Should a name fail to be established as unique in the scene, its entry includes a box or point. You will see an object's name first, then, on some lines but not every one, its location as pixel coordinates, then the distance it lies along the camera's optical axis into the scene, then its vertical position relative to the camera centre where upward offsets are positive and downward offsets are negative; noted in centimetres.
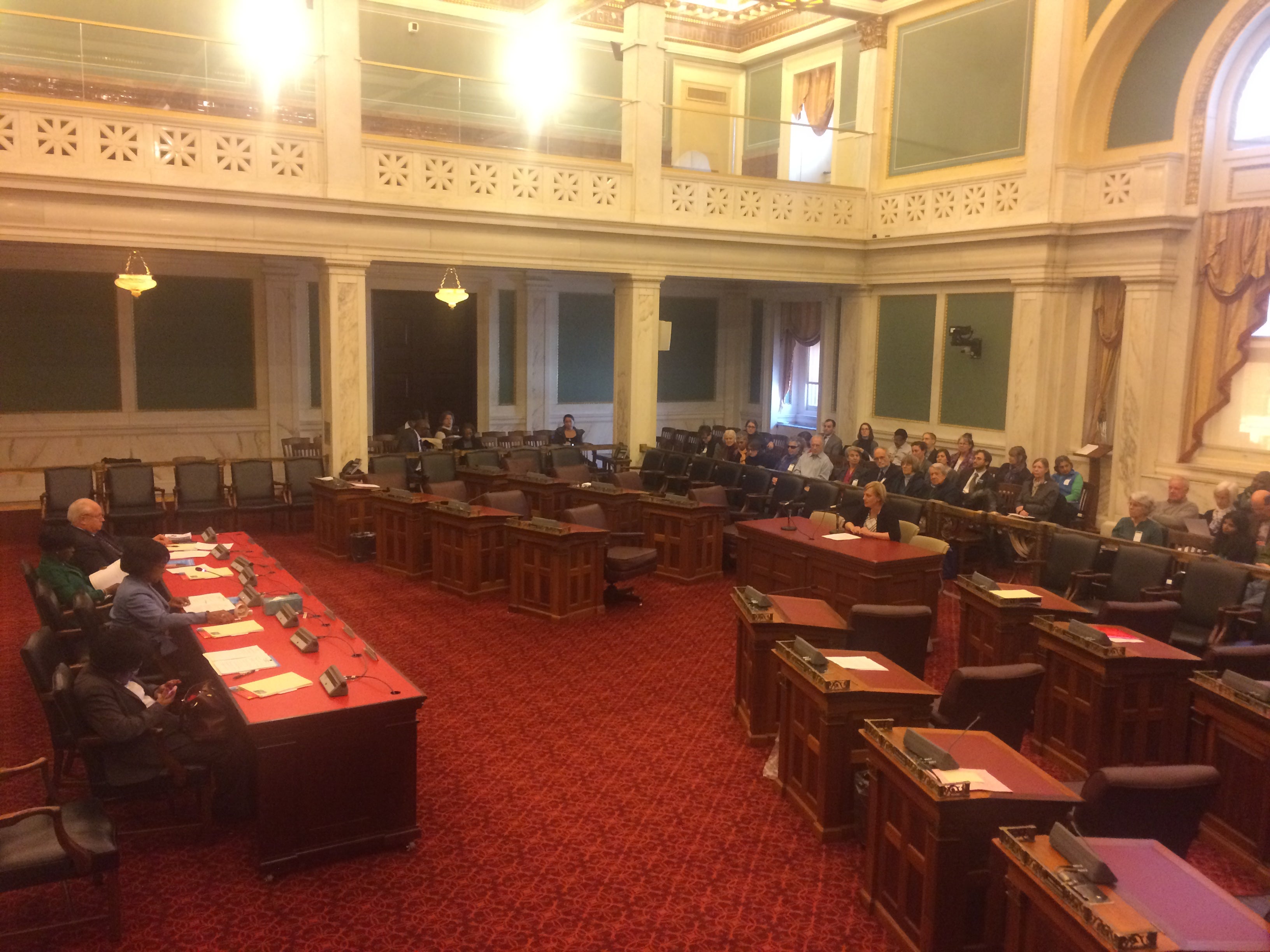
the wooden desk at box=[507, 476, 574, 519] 1183 -166
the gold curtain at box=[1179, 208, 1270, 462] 1091 +77
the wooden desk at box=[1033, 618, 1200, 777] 557 -187
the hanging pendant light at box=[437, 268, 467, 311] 1364 +81
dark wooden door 1695 -5
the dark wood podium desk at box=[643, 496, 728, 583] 1037 -187
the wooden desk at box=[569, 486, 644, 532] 1120 -164
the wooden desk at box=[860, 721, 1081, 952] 378 -183
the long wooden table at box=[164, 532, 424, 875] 457 -196
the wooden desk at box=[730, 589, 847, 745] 611 -171
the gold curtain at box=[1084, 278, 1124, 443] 1241 +41
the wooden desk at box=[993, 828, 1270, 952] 289 -163
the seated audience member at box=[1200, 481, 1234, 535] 879 -110
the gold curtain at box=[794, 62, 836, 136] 1683 +462
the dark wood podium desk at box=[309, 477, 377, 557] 1120 -180
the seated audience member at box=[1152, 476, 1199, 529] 955 -130
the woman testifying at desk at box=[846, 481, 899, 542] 849 -134
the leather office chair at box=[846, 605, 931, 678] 599 -160
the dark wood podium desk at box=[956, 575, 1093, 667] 658 -171
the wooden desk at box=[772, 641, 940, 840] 492 -177
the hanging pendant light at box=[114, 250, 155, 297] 1102 +72
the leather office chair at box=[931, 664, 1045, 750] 492 -165
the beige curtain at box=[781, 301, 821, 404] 1888 +66
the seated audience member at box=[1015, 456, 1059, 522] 1050 -135
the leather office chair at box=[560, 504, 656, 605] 923 -186
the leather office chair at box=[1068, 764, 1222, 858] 369 -158
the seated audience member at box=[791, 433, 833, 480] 1258 -126
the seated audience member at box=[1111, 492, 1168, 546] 846 -130
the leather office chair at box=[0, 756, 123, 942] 383 -198
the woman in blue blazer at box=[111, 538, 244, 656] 538 -133
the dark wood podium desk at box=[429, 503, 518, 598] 962 -190
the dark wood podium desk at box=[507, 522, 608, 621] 884 -190
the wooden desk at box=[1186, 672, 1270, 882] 481 -194
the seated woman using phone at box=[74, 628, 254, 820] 467 -186
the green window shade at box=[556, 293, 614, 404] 1817 +15
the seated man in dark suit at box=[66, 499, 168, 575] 694 -138
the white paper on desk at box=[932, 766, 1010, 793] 385 -160
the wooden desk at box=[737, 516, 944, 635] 778 -167
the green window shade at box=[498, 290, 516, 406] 1766 +14
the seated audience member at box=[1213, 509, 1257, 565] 798 -133
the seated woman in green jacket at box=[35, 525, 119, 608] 650 -144
